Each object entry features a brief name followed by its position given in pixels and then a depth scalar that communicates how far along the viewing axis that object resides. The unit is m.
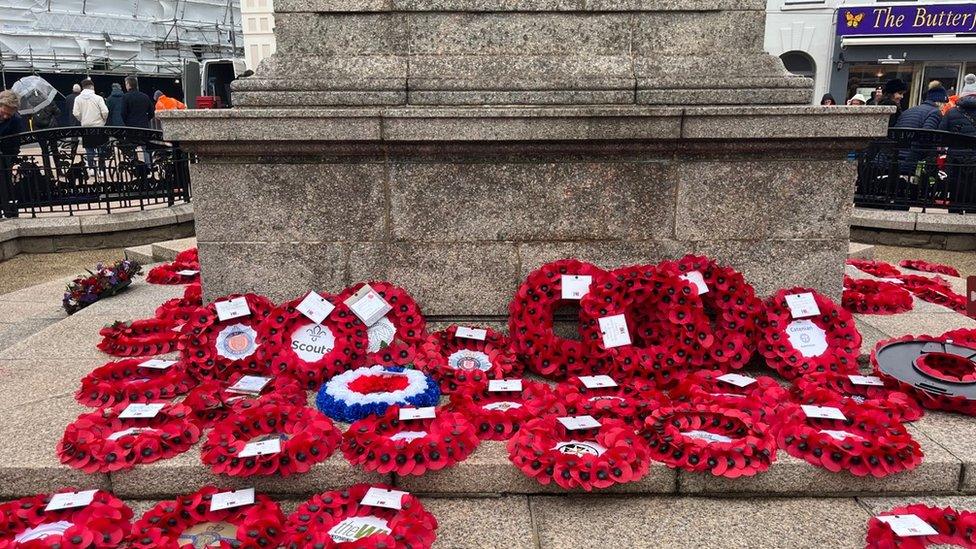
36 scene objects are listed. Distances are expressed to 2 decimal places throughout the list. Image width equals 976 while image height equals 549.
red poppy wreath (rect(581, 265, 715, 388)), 3.67
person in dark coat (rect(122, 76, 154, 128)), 14.52
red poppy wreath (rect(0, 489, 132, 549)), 2.39
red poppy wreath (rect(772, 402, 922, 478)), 2.80
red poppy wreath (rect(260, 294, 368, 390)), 3.67
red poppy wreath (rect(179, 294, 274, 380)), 3.69
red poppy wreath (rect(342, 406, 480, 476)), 2.77
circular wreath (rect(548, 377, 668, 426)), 3.18
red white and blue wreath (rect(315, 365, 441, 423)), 3.23
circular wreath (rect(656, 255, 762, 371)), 3.76
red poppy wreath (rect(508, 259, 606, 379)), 3.79
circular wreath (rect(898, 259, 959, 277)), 6.79
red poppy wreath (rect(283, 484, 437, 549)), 2.37
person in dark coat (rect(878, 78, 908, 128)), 10.99
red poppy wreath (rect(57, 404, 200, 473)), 2.82
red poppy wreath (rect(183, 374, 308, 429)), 3.24
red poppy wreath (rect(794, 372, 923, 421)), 3.19
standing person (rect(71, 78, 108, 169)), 14.43
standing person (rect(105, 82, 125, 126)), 16.27
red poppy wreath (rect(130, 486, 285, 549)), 2.40
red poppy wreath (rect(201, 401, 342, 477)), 2.77
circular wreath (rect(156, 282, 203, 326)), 4.63
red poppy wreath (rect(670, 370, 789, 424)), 3.18
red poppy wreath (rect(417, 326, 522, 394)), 3.62
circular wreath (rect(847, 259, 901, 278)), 6.20
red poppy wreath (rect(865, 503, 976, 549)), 2.42
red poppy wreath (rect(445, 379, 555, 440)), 3.11
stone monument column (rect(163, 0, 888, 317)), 4.02
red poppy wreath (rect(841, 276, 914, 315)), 4.99
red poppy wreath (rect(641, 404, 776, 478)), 2.80
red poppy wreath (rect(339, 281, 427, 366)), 3.81
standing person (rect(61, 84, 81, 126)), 18.38
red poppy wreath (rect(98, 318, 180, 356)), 4.17
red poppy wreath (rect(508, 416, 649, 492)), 2.70
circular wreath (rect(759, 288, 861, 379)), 3.72
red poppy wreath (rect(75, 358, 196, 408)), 3.42
